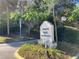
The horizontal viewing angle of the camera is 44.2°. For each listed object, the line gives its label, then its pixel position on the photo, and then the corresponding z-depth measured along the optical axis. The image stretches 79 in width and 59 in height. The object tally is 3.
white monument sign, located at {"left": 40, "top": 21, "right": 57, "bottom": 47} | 6.63
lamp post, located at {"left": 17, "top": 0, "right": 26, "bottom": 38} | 10.62
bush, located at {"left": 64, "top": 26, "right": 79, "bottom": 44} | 8.78
